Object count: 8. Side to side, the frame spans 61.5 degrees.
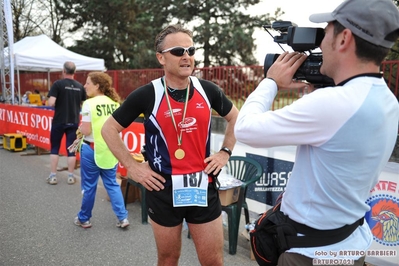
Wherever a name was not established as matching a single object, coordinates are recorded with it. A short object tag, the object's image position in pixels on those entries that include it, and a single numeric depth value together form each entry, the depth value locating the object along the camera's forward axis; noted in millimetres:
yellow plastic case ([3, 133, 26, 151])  8422
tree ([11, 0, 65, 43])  25891
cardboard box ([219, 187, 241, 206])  3430
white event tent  11228
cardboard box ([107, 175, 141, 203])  5070
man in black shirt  5902
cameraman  1120
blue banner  3865
